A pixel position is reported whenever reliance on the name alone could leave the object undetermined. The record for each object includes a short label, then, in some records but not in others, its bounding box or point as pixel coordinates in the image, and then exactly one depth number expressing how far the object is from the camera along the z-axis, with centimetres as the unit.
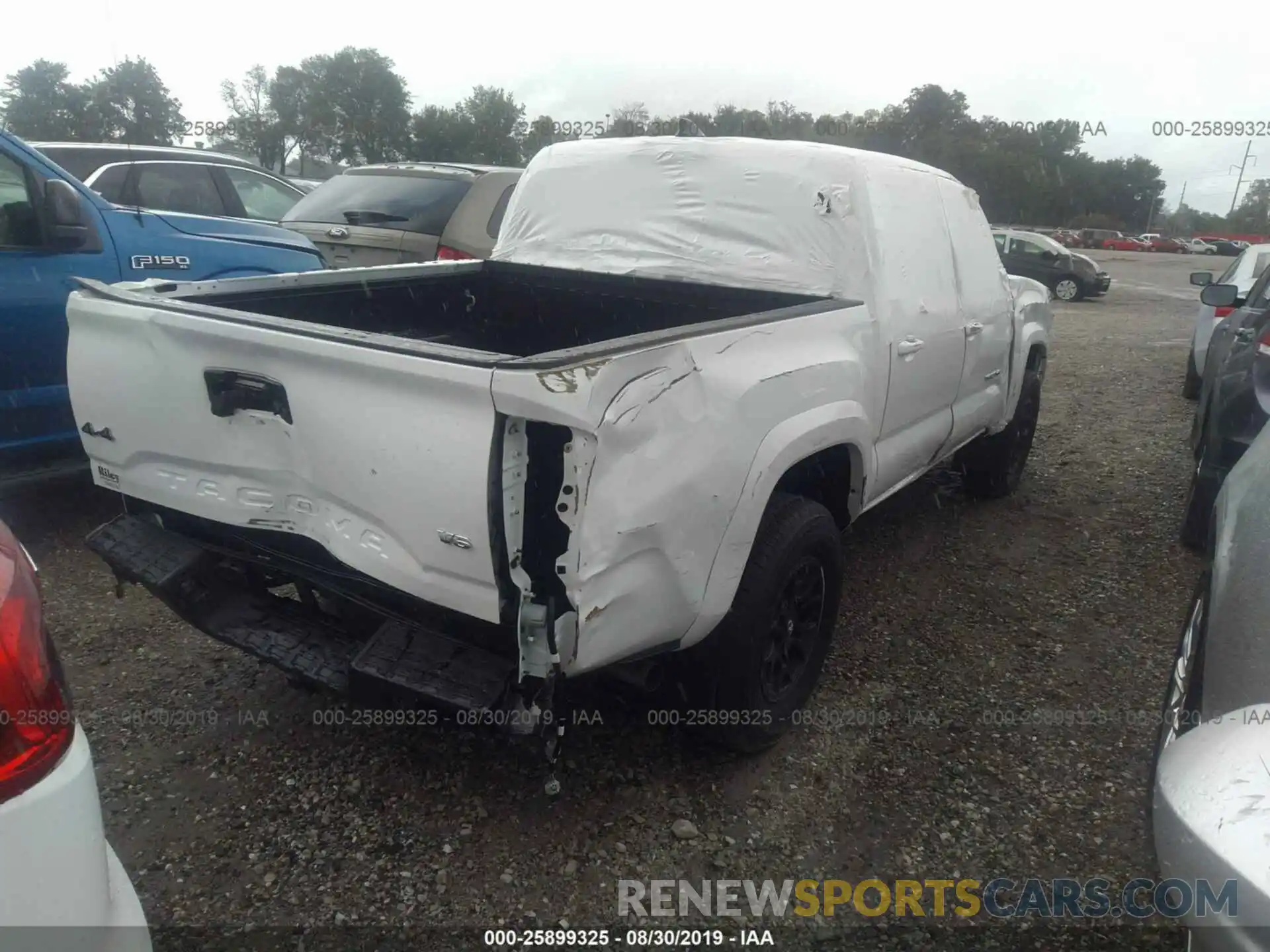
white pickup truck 203
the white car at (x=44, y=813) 122
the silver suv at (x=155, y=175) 675
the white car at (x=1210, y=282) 815
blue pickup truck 412
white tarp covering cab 342
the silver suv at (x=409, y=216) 662
